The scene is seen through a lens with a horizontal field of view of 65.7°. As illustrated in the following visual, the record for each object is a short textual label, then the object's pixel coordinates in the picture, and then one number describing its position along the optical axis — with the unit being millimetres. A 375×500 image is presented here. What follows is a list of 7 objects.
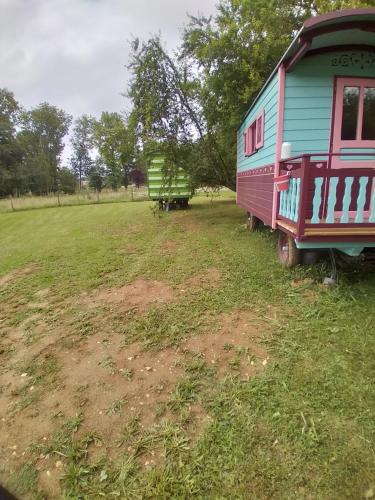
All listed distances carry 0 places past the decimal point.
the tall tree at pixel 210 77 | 9516
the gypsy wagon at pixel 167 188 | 11867
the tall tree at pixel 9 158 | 32409
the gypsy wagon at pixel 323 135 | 3354
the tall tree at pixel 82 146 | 55406
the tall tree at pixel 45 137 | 41625
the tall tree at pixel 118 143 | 11070
